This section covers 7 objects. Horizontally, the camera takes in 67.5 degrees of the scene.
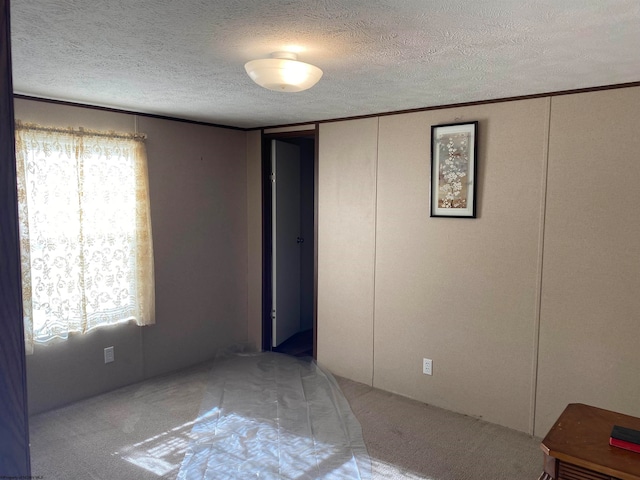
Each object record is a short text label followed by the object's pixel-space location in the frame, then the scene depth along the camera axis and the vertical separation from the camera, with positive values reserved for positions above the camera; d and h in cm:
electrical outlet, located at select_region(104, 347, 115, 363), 382 -120
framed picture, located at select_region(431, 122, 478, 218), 336 +28
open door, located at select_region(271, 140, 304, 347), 484 -35
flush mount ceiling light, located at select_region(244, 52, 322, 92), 214 +61
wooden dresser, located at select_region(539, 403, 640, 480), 173 -92
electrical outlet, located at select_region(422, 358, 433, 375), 367 -122
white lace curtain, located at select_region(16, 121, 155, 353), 327 -19
